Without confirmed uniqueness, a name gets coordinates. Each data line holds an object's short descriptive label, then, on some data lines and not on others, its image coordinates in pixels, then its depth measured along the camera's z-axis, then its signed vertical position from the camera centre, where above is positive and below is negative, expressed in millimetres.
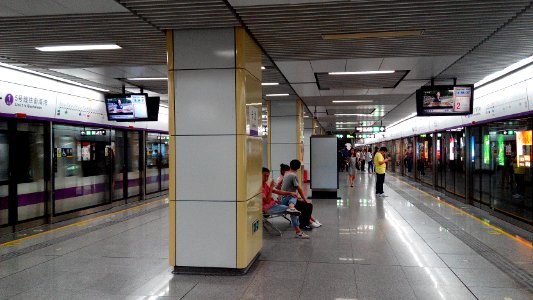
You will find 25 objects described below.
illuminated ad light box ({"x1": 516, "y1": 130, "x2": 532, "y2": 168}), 8312 +13
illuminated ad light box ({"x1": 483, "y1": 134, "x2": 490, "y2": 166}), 10586 -18
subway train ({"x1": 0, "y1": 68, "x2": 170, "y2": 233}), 8023 -54
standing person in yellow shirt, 13414 -679
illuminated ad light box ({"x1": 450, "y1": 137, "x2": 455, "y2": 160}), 13694 +2
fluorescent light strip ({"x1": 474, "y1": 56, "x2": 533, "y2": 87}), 7898 +1700
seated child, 7703 -904
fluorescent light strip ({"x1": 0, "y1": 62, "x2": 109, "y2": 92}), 7805 +1634
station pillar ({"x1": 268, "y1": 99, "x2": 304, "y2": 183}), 13750 +619
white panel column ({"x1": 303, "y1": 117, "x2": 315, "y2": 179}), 19731 +1047
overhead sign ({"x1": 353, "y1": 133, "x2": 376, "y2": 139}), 34234 +1215
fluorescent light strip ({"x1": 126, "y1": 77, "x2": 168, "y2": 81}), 9312 +1654
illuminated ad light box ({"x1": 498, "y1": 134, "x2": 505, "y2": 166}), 9698 -31
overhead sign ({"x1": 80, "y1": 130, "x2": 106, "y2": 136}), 10391 +501
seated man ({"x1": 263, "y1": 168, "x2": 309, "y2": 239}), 7277 -1025
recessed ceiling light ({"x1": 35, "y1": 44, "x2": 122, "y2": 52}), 6254 +1605
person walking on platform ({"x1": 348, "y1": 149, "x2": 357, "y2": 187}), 17108 -776
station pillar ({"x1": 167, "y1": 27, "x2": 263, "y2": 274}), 5086 -7
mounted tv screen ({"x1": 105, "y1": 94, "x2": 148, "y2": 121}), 9812 +1075
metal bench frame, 7347 -1337
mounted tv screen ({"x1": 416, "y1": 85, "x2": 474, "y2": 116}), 9047 +1096
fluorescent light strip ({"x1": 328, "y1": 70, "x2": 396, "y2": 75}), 8645 +1636
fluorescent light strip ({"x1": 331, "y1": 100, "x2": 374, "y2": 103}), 13625 +1623
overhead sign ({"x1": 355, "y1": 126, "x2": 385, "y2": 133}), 24327 +1292
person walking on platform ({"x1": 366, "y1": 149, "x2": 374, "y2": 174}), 25981 -907
